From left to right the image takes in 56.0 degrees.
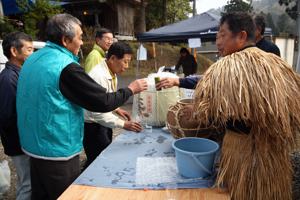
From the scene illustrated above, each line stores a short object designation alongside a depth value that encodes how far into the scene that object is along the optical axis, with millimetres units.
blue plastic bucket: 1371
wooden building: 16031
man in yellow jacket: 4198
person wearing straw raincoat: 1145
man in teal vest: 1667
